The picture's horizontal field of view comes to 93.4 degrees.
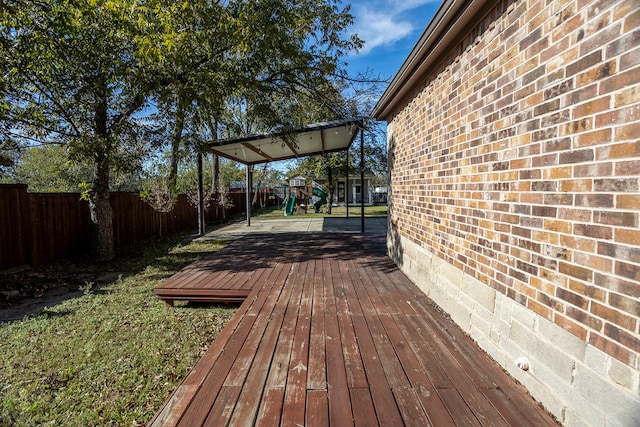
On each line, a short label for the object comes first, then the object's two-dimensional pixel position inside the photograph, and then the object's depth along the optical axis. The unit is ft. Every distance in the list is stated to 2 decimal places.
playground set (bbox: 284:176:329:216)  59.57
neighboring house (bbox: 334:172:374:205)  98.73
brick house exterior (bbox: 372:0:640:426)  4.13
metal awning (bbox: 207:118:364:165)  23.26
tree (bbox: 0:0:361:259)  14.94
